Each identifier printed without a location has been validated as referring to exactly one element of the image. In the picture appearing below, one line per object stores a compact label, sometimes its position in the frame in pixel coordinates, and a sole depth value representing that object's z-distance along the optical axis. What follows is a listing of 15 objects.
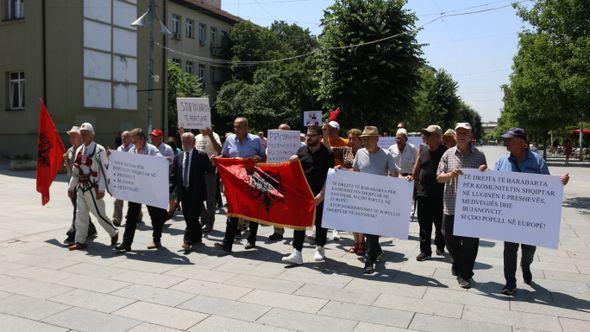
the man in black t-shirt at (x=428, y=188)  7.62
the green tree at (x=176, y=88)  35.97
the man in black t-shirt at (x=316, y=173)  7.21
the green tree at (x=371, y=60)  21.47
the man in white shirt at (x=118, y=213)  9.91
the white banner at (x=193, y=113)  10.16
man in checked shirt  6.24
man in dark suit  8.05
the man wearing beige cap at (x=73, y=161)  8.20
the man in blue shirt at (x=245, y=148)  8.16
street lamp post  19.14
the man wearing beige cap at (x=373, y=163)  6.91
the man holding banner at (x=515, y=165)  5.86
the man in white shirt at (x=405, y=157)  9.38
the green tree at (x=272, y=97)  40.47
